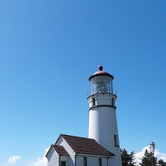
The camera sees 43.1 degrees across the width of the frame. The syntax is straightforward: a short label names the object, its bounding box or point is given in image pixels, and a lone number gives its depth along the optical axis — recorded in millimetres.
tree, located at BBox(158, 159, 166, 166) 36378
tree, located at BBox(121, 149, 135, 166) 30344
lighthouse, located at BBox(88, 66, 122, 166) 22281
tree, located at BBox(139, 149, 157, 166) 34031
